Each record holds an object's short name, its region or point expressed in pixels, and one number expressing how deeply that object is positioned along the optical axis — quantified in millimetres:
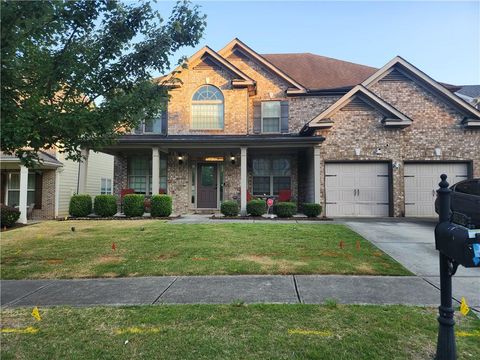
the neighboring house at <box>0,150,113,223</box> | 15242
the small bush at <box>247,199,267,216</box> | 13703
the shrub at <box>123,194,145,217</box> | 13648
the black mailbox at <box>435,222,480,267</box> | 2357
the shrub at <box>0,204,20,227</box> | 12711
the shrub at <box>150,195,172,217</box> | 13625
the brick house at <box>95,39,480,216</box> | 14188
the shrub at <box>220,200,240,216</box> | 13664
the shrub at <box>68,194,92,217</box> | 14000
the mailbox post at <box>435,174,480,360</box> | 2566
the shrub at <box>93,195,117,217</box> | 13922
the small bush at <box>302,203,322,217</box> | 13227
